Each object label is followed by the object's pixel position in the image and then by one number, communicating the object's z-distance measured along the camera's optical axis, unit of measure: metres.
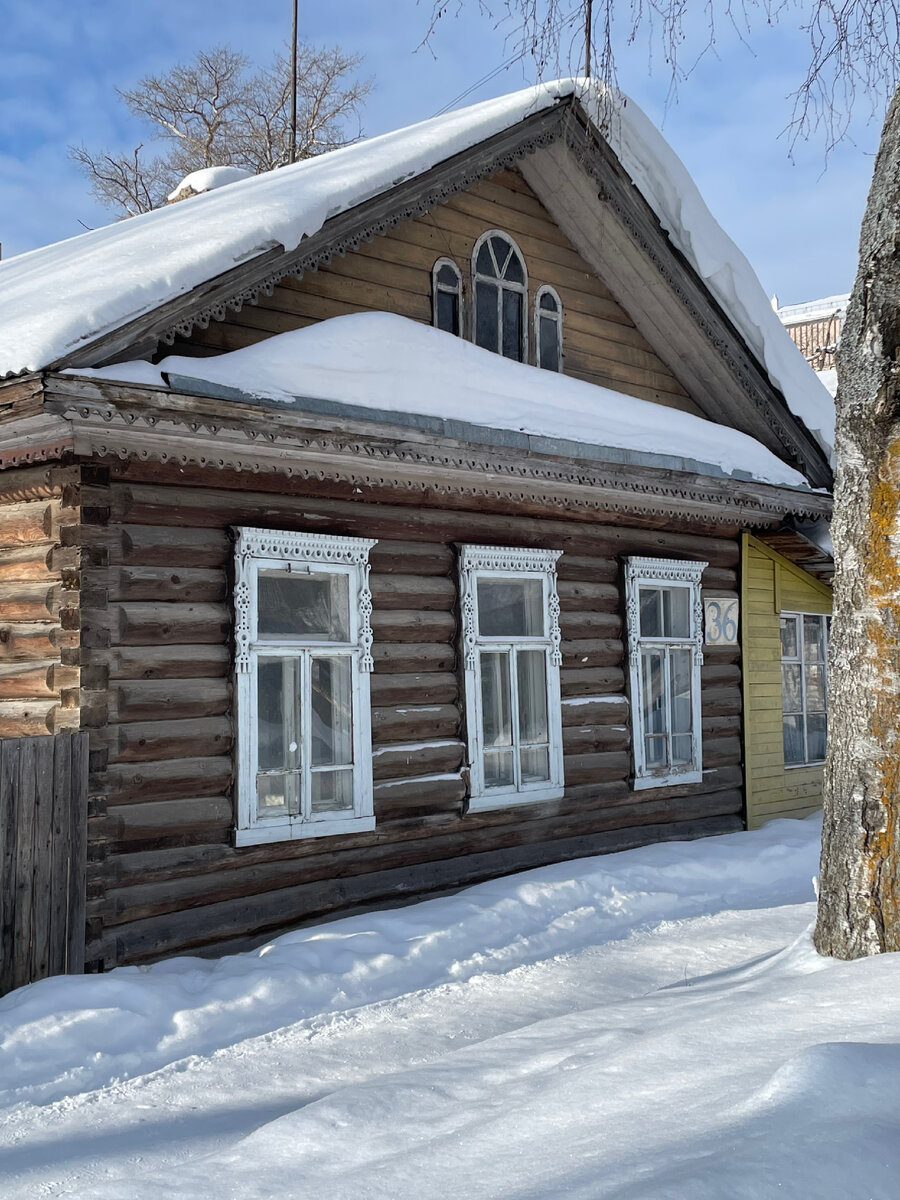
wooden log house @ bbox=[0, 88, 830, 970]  5.83
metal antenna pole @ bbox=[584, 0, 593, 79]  5.29
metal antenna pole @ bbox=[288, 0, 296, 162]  16.95
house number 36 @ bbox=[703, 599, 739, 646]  9.78
